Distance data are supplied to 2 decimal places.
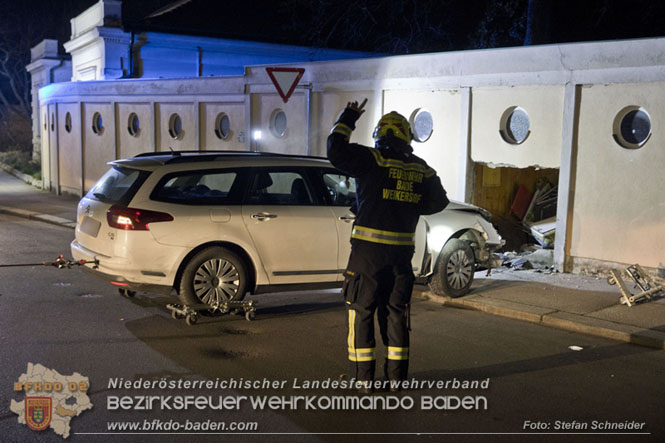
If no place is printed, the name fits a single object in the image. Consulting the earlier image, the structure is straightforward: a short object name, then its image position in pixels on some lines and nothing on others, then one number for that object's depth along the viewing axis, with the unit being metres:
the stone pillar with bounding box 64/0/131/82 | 23.27
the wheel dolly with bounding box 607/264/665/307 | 8.62
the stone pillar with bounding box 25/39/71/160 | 30.39
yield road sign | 12.62
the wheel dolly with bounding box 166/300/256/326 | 7.45
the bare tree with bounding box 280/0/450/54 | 24.39
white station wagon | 7.33
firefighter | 5.42
